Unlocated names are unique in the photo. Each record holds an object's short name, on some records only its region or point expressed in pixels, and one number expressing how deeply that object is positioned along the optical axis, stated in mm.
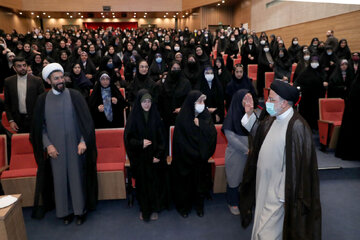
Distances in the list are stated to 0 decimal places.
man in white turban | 2885
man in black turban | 1968
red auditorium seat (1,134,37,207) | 3170
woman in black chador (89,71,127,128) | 3965
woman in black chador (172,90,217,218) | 3021
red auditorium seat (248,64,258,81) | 8133
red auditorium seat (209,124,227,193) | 3395
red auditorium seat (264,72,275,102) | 6844
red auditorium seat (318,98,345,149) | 4484
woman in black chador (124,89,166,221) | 3010
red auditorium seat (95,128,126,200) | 3297
